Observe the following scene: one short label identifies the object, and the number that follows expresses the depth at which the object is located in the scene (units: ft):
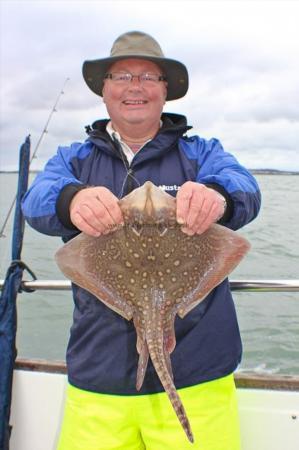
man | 7.18
